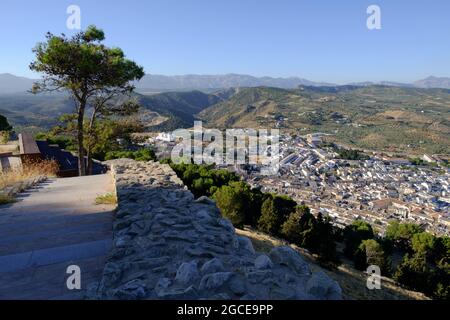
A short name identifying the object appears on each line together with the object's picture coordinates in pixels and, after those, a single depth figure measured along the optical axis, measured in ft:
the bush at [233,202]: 33.65
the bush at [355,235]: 44.85
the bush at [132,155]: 45.31
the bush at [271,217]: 37.96
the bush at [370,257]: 38.17
